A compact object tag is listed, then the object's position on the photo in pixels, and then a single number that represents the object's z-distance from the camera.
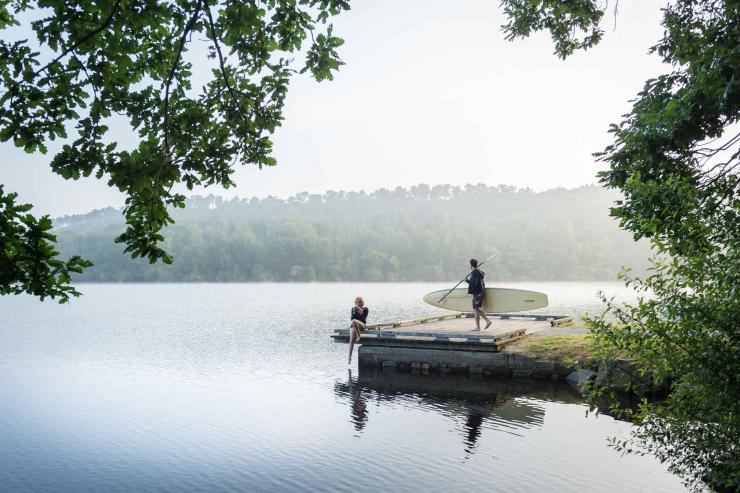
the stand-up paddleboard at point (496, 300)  21.53
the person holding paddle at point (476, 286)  18.61
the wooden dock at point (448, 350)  17.52
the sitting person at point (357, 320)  19.59
